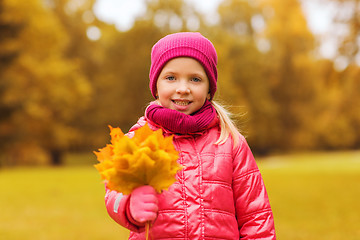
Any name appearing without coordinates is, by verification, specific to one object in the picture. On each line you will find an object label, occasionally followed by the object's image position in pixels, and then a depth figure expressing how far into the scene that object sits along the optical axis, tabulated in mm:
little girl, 2193
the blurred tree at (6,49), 20312
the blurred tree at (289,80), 28031
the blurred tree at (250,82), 29078
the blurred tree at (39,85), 21750
